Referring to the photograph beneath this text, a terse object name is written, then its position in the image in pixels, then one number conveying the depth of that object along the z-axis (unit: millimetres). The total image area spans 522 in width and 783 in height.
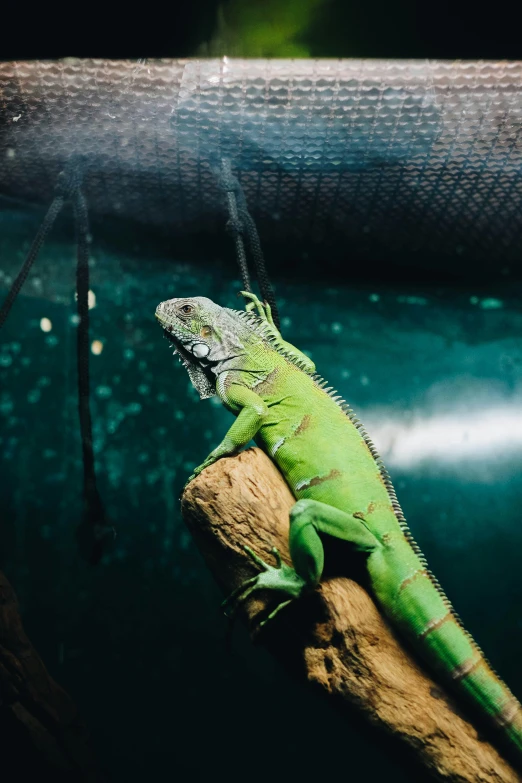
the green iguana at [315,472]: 560
